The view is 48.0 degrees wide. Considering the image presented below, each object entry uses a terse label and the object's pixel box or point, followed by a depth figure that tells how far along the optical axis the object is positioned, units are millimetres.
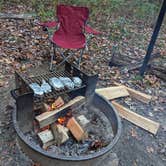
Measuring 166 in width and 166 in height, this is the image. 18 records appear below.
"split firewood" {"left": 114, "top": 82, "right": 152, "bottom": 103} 2319
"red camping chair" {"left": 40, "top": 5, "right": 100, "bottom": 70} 2466
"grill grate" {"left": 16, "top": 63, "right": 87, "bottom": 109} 1561
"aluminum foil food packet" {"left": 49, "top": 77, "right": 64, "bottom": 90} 1734
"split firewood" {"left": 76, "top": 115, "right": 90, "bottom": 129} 1642
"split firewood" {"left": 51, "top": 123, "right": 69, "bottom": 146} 1562
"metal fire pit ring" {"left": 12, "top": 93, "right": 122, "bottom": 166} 1353
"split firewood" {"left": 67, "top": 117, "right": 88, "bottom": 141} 1592
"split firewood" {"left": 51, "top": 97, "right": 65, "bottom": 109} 1685
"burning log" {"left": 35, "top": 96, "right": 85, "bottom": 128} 1558
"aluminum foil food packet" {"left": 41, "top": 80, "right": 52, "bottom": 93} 1685
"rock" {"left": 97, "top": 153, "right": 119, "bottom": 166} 1641
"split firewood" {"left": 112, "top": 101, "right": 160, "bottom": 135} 2015
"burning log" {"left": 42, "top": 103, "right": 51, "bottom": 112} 1652
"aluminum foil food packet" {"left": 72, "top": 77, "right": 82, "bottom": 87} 1768
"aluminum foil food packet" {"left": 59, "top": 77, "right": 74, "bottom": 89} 1752
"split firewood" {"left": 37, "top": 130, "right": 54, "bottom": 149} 1548
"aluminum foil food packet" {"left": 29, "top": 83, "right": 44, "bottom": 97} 1626
